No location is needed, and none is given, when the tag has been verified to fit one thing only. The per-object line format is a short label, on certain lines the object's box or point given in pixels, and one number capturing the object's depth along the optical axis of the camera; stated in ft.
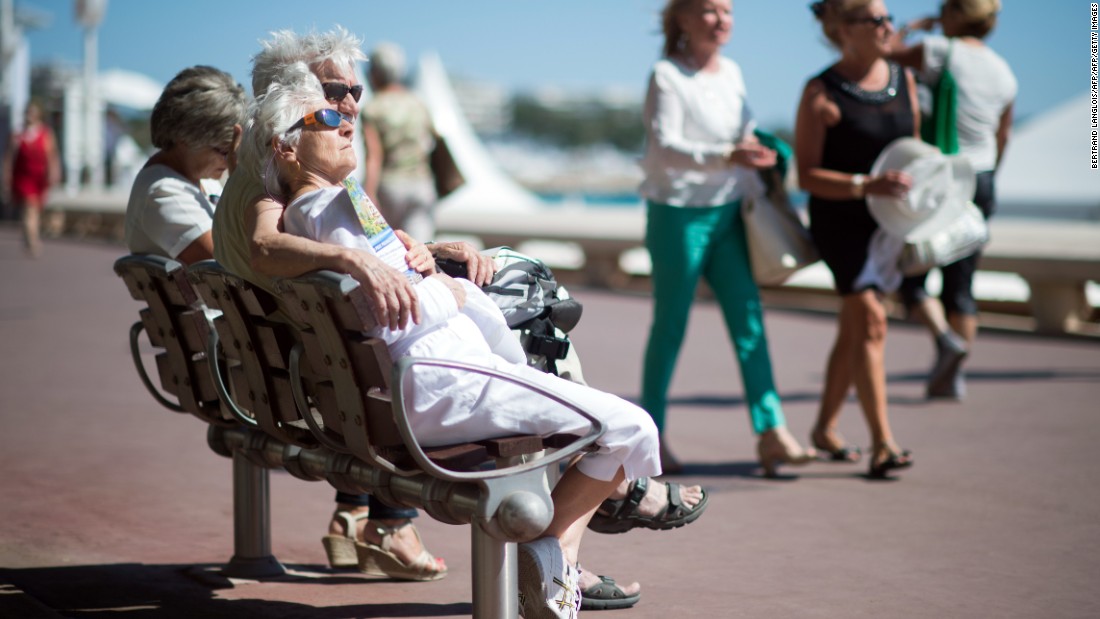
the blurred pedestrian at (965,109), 50.31
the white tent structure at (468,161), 296.63
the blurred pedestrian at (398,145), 64.03
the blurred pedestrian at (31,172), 138.77
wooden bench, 21.09
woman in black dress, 39.37
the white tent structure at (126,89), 307.19
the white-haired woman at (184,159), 28.07
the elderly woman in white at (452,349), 21.74
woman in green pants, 39.50
